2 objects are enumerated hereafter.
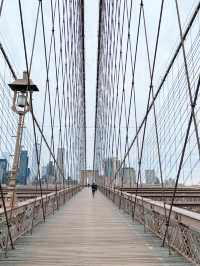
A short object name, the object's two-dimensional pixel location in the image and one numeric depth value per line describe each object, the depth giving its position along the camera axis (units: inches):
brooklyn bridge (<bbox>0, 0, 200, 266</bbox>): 124.0
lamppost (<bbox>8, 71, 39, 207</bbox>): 235.9
